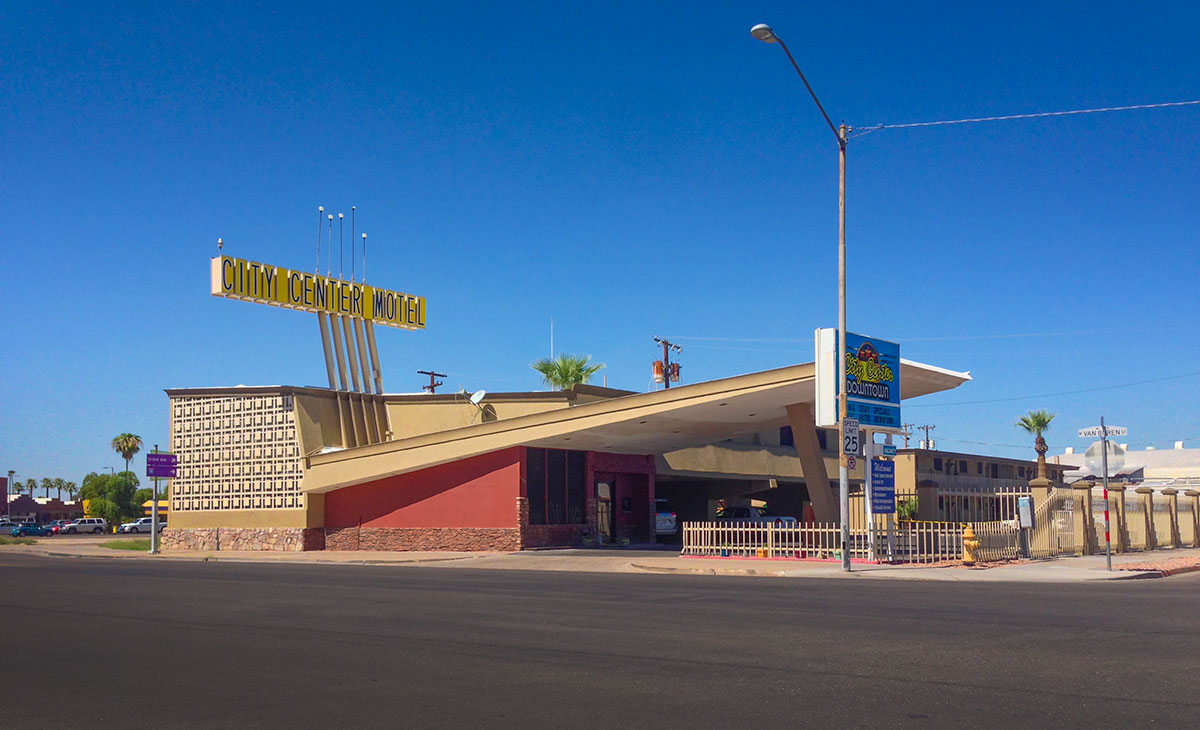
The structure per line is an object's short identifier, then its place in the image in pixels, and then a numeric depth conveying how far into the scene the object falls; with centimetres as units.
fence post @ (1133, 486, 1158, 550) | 3597
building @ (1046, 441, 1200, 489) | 7694
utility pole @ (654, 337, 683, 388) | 6838
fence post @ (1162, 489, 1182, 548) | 3838
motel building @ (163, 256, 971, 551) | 3534
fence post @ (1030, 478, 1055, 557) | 3027
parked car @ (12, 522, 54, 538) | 8760
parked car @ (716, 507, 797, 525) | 4231
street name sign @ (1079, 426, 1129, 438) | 2594
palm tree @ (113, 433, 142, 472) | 11925
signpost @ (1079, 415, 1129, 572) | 2591
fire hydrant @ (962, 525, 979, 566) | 2739
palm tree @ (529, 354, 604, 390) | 5234
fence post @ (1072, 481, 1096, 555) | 3172
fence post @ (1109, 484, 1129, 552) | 3388
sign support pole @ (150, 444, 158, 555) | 3956
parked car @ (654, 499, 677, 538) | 4541
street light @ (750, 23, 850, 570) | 2577
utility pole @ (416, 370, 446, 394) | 6554
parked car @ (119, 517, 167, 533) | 9611
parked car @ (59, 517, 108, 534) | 9394
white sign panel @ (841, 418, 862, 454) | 2569
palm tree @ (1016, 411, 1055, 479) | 7250
